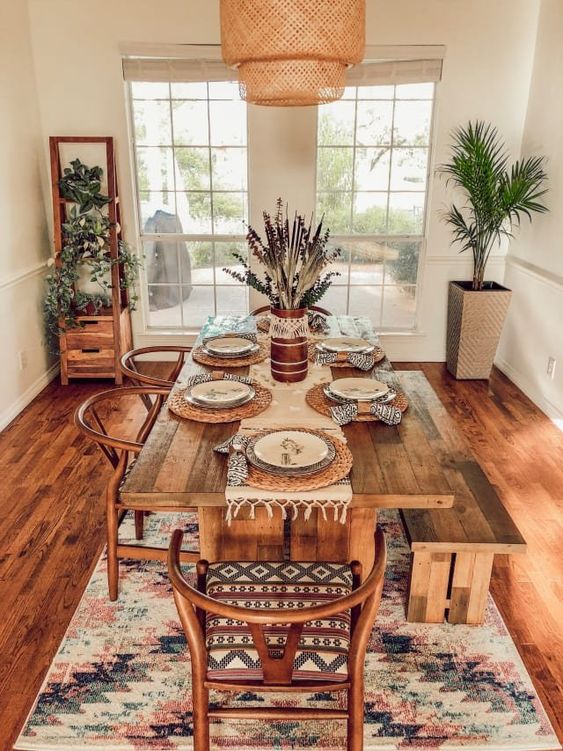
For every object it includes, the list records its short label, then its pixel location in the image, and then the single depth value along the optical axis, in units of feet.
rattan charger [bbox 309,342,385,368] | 8.84
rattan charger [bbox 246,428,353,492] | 5.54
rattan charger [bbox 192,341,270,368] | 8.86
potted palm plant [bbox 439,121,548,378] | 13.97
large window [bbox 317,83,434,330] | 15.15
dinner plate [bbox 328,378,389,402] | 7.36
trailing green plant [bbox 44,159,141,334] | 14.34
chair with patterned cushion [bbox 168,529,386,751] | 4.51
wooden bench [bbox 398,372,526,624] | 6.99
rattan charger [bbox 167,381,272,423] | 7.01
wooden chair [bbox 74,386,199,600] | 7.30
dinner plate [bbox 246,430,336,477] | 5.76
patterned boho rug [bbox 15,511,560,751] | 5.98
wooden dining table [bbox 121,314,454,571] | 5.63
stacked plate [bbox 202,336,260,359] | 9.04
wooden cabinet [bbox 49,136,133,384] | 14.52
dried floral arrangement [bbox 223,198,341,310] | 7.64
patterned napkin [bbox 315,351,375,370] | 8.62
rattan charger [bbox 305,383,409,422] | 7.07
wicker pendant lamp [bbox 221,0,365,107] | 6.48
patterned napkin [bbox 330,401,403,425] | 6.91
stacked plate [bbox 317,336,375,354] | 9.20
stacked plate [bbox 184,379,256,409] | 7.24
